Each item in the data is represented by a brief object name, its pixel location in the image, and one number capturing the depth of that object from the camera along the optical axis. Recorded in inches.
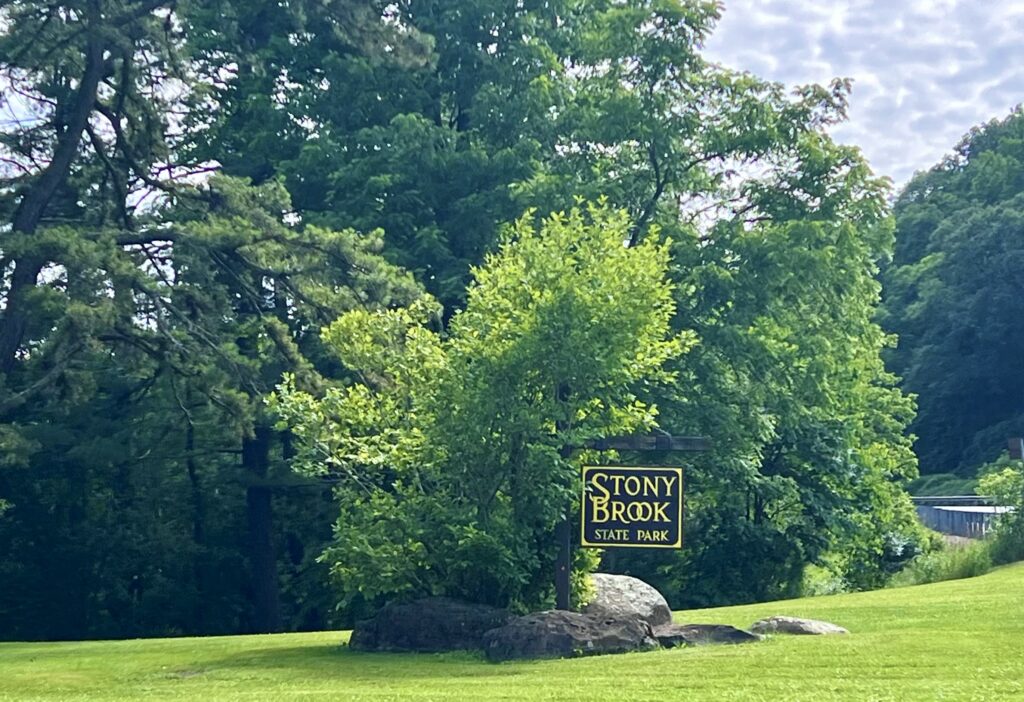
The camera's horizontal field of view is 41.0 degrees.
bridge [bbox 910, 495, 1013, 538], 1455.2
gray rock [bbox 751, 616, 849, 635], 677.3
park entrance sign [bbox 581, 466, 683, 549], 712.4
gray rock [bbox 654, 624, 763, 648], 662.5
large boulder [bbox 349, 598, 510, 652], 696.4
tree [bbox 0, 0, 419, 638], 973.2
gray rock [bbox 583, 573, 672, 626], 728.3
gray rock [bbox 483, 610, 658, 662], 644.1
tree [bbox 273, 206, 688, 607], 711.7
